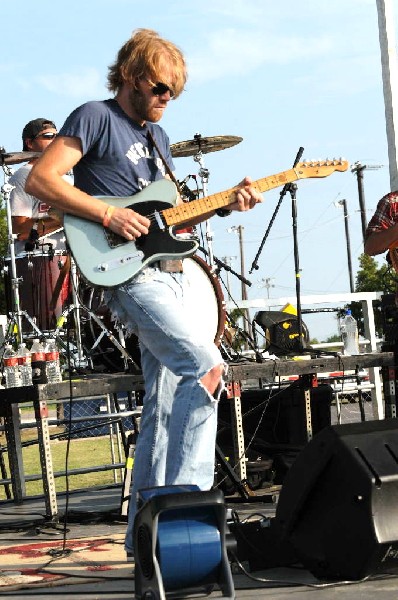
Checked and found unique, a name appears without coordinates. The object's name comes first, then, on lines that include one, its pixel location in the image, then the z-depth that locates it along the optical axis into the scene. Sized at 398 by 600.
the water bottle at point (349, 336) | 8.16
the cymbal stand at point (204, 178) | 8.74
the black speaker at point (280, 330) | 8.46
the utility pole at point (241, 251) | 55.50
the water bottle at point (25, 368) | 6.76
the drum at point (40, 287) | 8.55
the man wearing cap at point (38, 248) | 8.27
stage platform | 3.63
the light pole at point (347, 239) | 50.78
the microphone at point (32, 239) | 8.30
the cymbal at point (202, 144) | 9.28
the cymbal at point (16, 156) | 8.41
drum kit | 7.74
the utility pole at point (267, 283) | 64.62
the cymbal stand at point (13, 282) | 8.45
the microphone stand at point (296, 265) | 7.61
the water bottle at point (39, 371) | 5.80
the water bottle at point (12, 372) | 6.66
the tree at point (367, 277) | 46.34
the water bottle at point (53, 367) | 6.29
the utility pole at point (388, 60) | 11.08
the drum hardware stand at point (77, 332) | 7.75
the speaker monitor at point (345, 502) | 3.42
